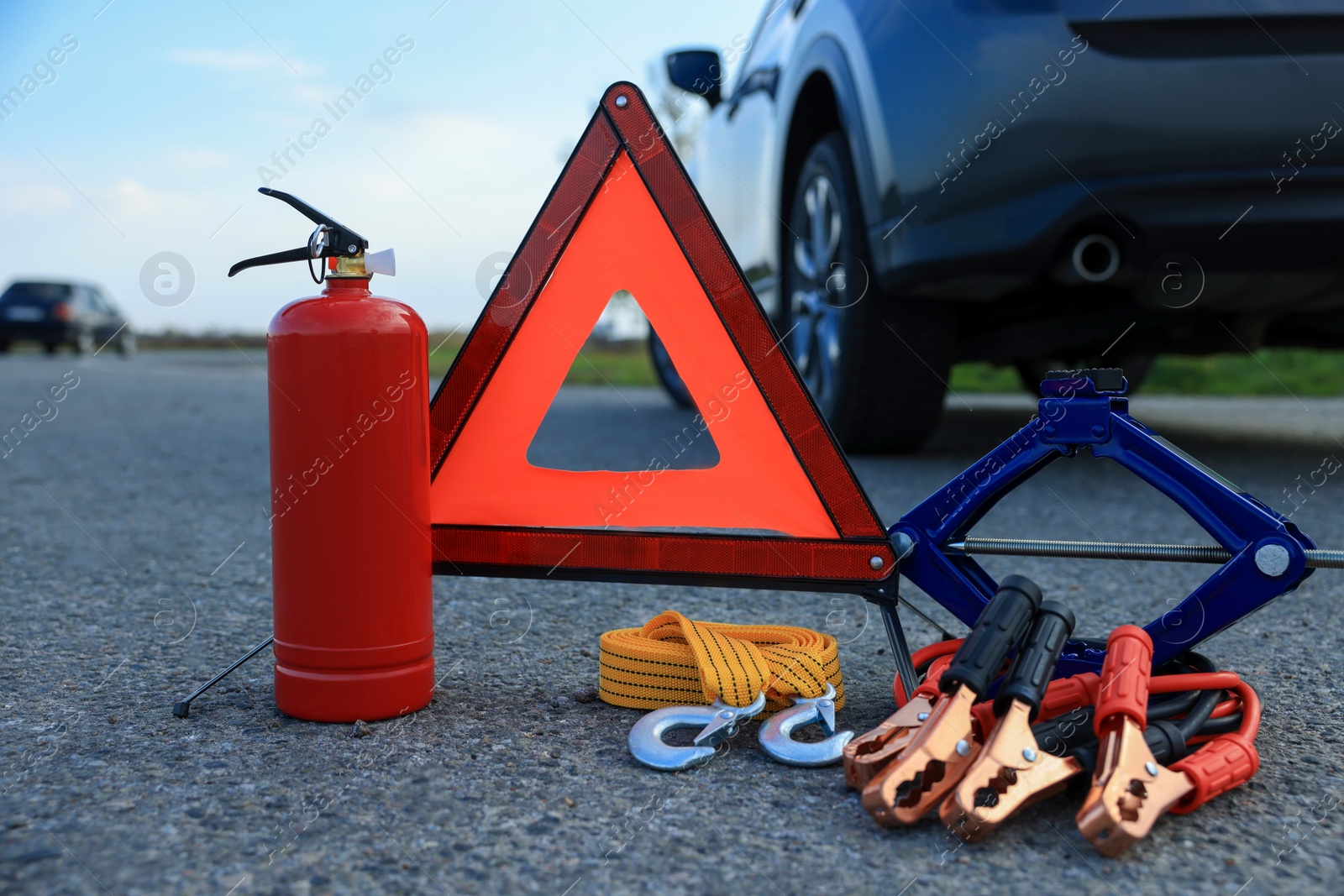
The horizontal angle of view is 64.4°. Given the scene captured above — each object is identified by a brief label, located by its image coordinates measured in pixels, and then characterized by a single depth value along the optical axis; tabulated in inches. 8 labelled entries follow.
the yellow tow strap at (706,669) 66.7
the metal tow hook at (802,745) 60.2
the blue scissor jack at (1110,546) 63.3
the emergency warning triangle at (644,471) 73.3
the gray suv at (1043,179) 109.5
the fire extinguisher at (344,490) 64.5
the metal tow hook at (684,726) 59.8
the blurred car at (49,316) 691.4
